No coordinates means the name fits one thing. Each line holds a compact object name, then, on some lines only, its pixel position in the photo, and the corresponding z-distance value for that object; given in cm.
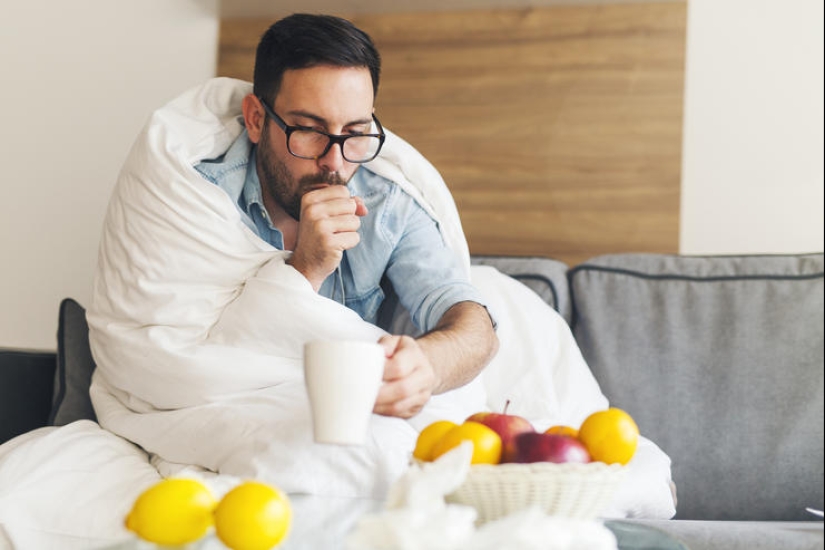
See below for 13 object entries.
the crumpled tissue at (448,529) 62
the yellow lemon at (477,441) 85
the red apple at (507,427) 89
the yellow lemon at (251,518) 73
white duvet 115
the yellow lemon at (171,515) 74
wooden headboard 227
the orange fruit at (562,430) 95
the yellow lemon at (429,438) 91
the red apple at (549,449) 84
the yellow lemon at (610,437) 90
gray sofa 183
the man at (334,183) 147
